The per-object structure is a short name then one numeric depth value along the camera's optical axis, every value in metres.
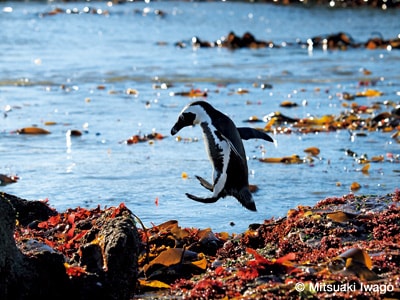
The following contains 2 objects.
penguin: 13.84
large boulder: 10.86
